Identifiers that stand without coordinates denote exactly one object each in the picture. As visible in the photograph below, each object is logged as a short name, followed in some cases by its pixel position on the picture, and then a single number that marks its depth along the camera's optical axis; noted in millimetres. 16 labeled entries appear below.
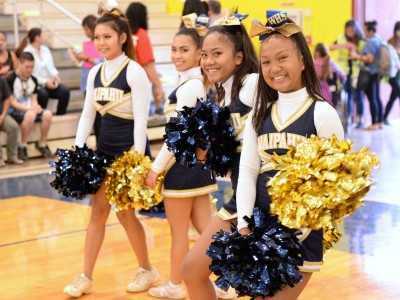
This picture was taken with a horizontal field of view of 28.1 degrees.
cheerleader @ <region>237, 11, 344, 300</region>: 2643
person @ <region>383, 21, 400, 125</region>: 11797
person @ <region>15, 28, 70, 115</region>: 9484
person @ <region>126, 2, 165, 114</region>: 7002
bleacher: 10141
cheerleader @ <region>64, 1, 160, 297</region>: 4059
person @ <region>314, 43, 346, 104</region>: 10523
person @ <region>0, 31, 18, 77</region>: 8930
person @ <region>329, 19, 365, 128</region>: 11656
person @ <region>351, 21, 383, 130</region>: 11602
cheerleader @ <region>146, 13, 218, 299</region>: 3912
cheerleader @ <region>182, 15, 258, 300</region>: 3143
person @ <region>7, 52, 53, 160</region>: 8773
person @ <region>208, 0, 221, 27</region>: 8773
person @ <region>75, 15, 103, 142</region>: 9062
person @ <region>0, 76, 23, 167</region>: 8508
